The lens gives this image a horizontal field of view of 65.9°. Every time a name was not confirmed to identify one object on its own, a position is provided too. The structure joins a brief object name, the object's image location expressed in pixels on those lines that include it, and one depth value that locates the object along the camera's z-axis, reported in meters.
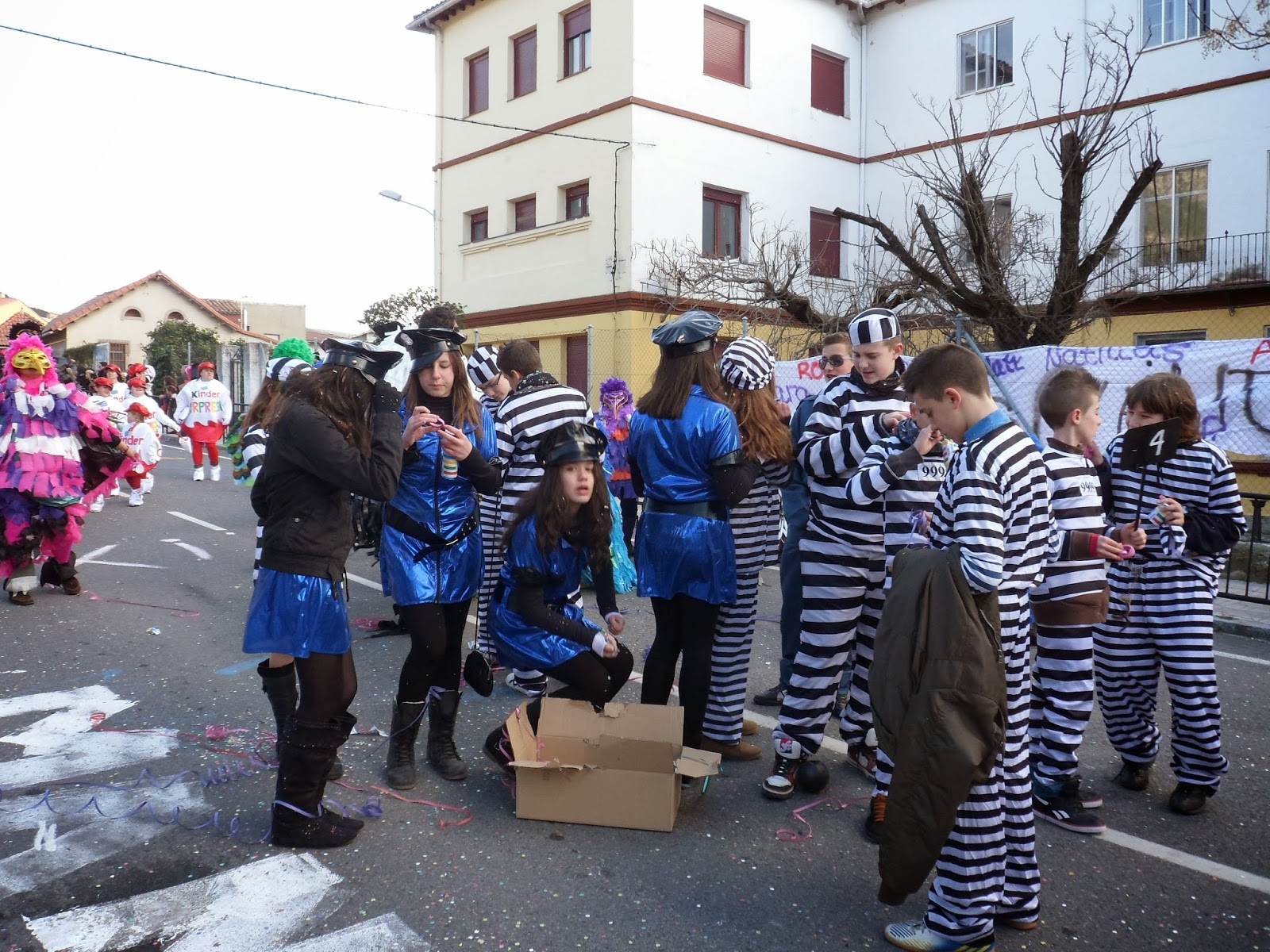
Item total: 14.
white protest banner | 8.09
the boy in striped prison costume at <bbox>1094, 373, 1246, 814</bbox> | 3.91
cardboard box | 3.66
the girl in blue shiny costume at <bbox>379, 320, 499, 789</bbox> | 3.92
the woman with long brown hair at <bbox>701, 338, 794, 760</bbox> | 4.18
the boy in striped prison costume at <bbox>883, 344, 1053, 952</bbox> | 2.76
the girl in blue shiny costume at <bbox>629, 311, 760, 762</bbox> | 3.97
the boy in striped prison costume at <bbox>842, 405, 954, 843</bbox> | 3.53
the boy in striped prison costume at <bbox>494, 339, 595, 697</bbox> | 4.48
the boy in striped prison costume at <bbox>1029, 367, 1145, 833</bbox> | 3.49
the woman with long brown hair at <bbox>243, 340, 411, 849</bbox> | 3.42
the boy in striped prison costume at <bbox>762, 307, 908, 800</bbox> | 3.89
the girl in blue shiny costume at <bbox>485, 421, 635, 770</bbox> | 3.84
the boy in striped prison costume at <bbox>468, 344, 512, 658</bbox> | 5.58
